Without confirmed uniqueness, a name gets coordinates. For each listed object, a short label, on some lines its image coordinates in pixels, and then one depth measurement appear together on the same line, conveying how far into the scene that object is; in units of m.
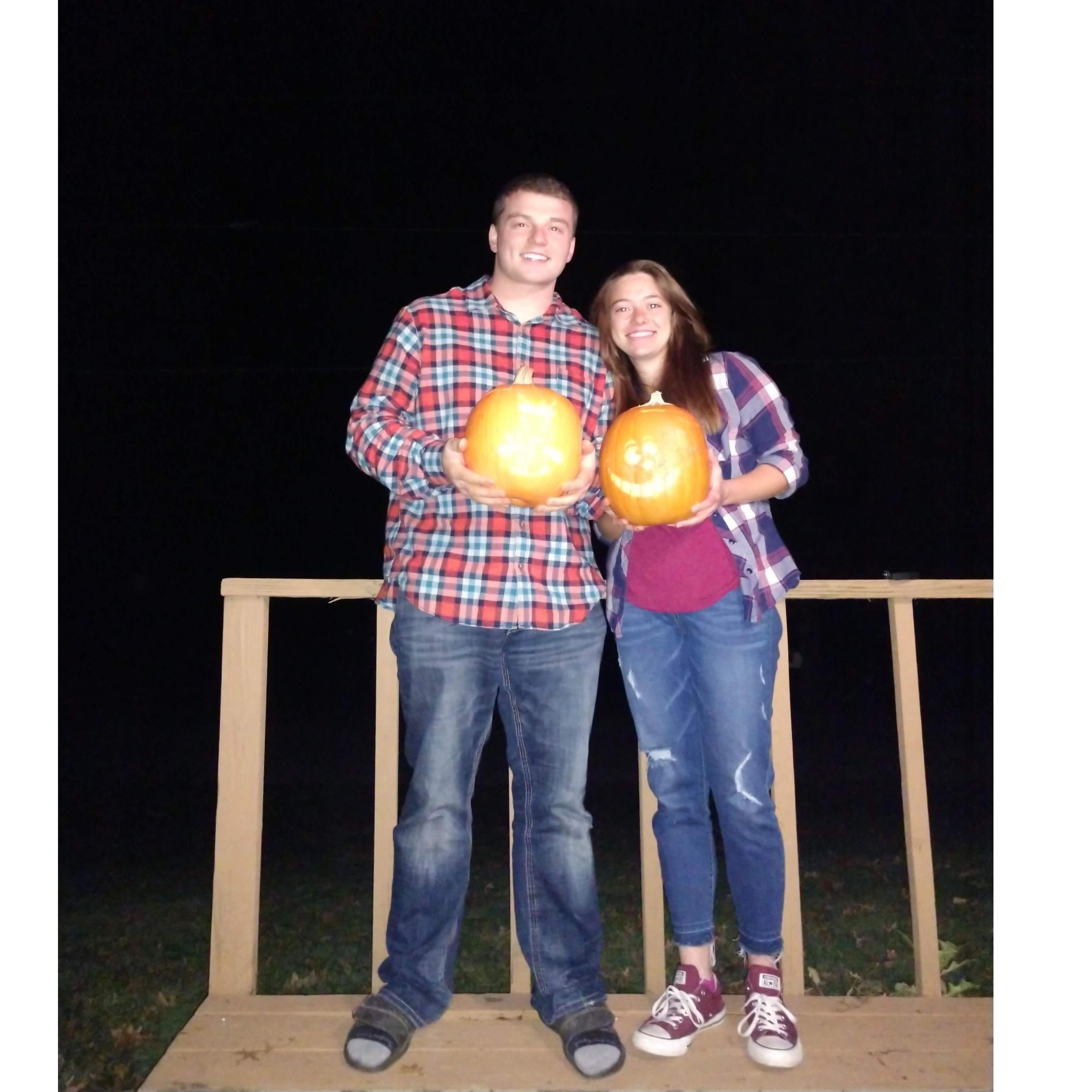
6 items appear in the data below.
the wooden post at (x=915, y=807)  2.30
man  1.95
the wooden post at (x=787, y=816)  2.26
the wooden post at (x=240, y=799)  2.25
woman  2.01
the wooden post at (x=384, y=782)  2.25
